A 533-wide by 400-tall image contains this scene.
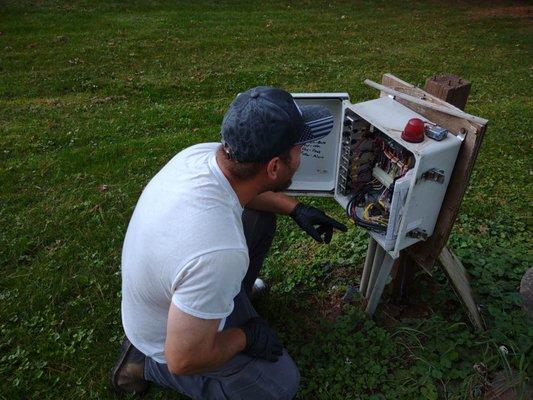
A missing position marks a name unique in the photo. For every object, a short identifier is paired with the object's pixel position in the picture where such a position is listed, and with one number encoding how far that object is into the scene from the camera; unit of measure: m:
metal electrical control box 1.79
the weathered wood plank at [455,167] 1.76
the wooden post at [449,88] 1.96
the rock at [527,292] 2.40
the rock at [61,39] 6.75
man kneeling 1.59
